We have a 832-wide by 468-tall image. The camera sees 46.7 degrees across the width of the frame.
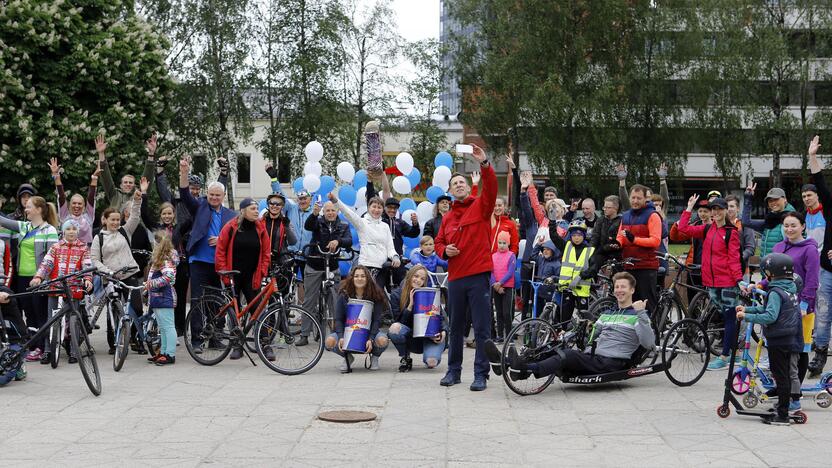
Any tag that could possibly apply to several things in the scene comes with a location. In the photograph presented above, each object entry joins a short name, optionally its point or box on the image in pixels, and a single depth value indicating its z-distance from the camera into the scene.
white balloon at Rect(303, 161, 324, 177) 17.50
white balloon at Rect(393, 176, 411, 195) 17.95
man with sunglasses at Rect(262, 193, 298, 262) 12.73
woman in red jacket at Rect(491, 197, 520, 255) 13.45
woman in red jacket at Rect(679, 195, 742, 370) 11.07
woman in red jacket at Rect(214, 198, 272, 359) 11.73
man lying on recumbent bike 9.27
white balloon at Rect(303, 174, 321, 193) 16.64
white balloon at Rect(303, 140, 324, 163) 18.22
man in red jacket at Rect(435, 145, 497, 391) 9.71
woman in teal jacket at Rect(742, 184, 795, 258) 11.64
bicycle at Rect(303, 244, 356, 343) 12.09
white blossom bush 27.06
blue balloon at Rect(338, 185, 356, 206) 16.33
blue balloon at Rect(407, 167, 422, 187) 18.59
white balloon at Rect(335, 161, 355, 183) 17.64
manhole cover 8.02
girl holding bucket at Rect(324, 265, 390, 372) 10.84
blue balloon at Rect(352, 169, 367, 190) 17.75
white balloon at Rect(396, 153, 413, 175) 18.19
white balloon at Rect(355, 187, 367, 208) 16.44
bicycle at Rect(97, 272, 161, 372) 10.86
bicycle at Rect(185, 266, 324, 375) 10.89
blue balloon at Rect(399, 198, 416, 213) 16.75
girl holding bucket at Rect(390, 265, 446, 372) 10.99
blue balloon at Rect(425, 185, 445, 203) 17.42
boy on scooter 8.04
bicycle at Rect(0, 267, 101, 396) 9.27
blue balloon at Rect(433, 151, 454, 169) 18.75
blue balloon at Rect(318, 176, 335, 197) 16.59
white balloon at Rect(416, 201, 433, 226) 16.11
